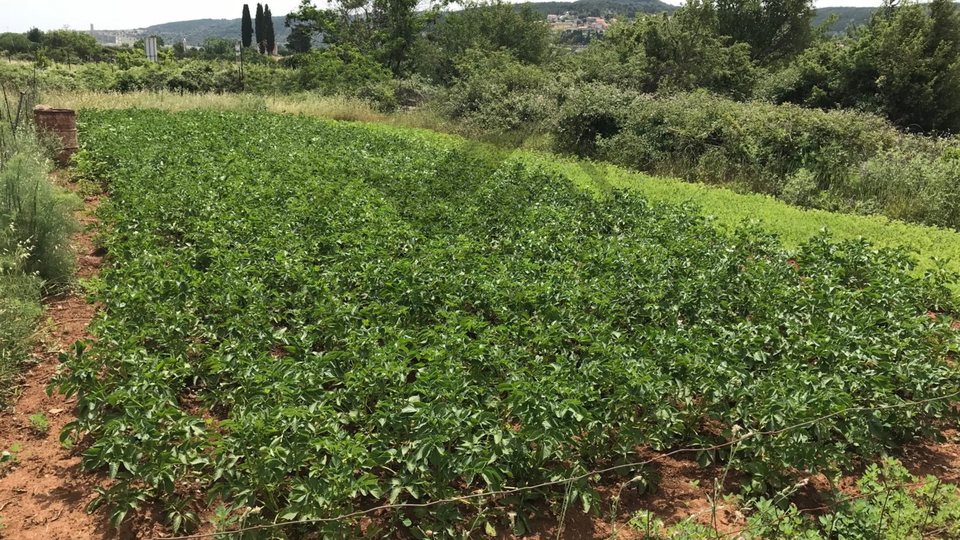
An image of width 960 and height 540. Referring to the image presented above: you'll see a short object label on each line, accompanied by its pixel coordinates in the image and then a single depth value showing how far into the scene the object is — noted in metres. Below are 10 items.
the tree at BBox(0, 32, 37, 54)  78.69
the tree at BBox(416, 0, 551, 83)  48.25
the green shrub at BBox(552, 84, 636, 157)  17.17
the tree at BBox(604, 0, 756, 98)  25.88
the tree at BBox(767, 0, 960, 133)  21.14
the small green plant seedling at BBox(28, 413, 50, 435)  4.30
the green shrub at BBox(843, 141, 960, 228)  10.44
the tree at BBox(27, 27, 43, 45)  88.47
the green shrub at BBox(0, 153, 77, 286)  6.87
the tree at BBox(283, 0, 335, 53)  41.12
